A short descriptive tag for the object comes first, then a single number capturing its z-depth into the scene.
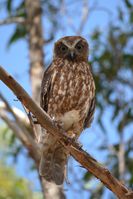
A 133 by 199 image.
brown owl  8.94
